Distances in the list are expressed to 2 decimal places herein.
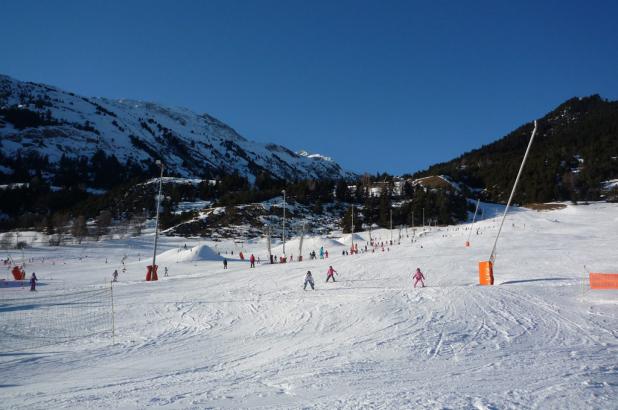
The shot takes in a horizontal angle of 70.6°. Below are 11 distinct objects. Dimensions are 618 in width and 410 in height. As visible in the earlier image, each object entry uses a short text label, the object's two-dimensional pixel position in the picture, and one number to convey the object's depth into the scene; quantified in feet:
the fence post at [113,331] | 41.20
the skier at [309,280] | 71.61
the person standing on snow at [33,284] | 81.61
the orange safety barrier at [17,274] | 106.42
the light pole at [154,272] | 99.35
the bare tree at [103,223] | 273.68
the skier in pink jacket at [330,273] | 80.65
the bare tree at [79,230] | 252.83
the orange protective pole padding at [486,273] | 70.44
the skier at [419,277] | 70.20
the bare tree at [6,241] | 229.04
